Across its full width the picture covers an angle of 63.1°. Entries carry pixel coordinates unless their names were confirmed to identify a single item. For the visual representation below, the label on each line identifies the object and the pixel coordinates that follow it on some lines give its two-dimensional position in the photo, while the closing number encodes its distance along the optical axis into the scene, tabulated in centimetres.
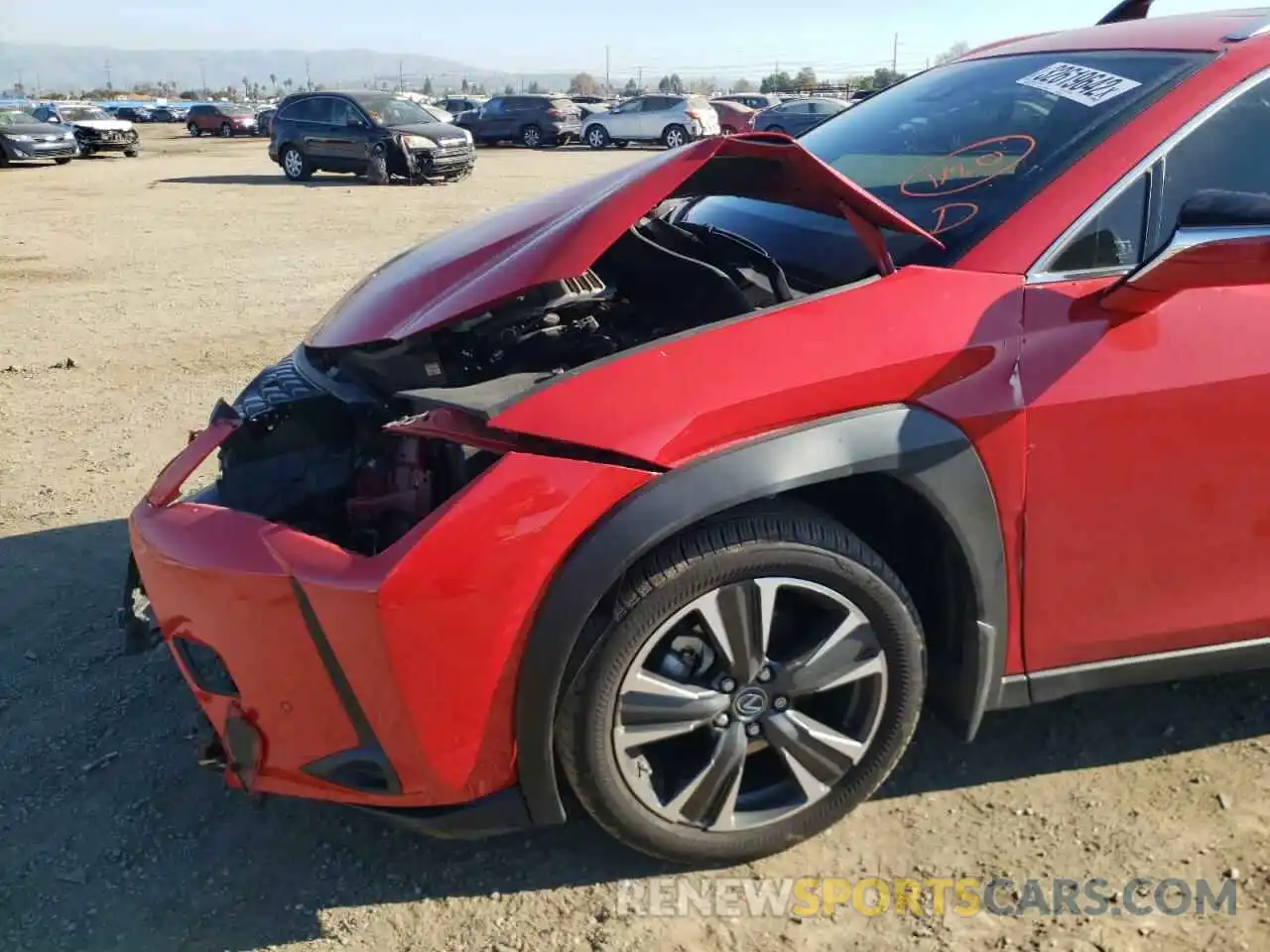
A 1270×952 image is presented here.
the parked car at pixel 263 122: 4398
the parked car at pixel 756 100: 3578
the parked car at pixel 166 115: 6009
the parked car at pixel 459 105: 4584
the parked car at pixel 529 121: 3103
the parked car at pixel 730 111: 2721
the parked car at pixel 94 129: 2592
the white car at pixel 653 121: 2970
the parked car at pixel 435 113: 1891
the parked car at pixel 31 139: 2205
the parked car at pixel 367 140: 1748
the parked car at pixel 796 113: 2713
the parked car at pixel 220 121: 4397
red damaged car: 194
